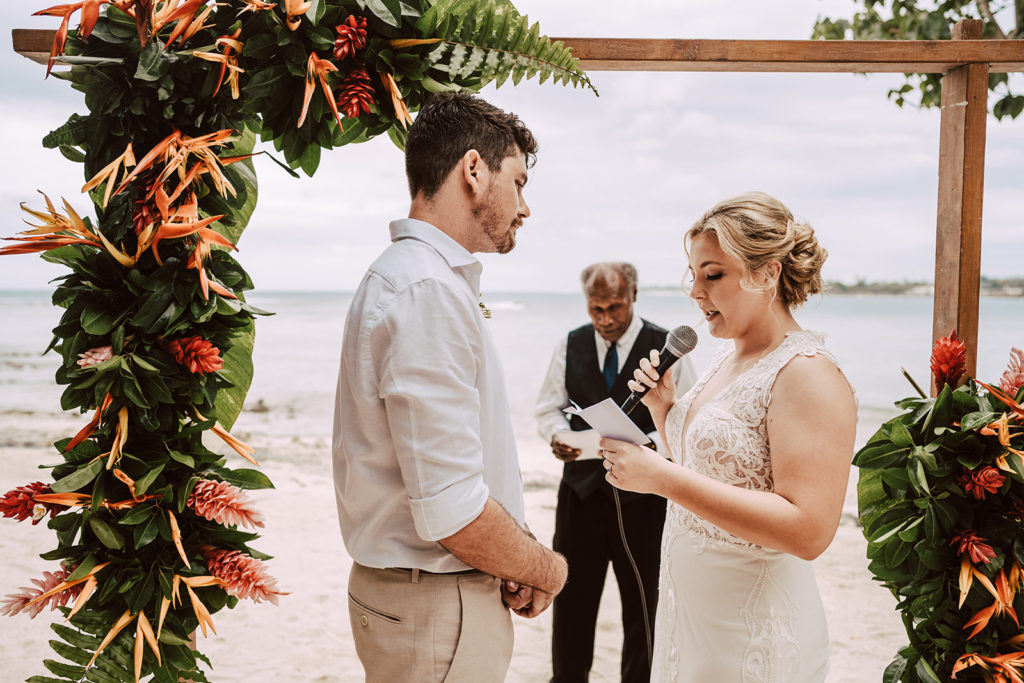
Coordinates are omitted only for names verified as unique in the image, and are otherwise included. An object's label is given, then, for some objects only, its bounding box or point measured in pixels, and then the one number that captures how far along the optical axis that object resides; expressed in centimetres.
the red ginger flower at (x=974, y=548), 200
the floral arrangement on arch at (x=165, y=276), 168
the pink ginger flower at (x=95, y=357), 167
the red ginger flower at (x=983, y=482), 199
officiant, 350
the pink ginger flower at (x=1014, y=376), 208
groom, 140
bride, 171
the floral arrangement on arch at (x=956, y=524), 201
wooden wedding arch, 217
